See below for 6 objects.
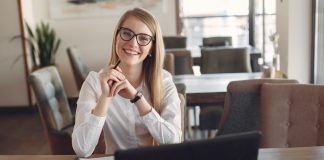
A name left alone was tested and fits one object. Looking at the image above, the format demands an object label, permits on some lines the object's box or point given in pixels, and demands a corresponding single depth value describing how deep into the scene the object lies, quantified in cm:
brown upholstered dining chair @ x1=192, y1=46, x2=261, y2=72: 447
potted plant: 533
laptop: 86
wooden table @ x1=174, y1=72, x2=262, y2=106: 291
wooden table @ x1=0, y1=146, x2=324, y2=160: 149
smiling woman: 162
